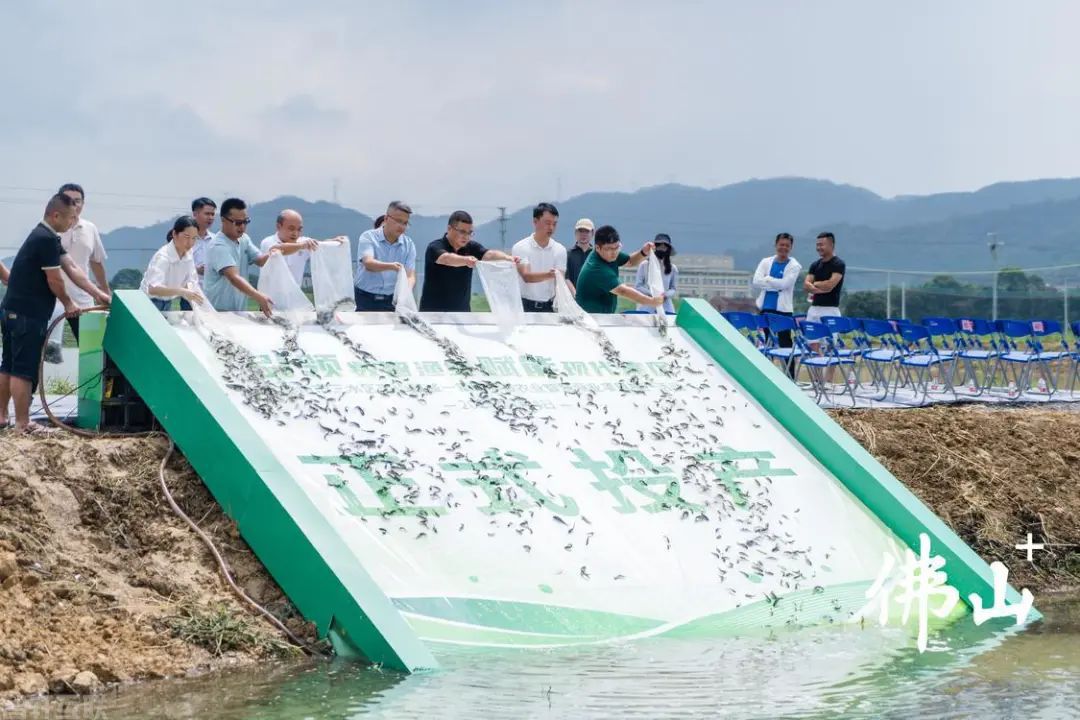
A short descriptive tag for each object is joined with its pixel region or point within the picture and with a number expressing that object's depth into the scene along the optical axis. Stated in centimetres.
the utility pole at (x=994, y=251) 2384
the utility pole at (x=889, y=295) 2473
